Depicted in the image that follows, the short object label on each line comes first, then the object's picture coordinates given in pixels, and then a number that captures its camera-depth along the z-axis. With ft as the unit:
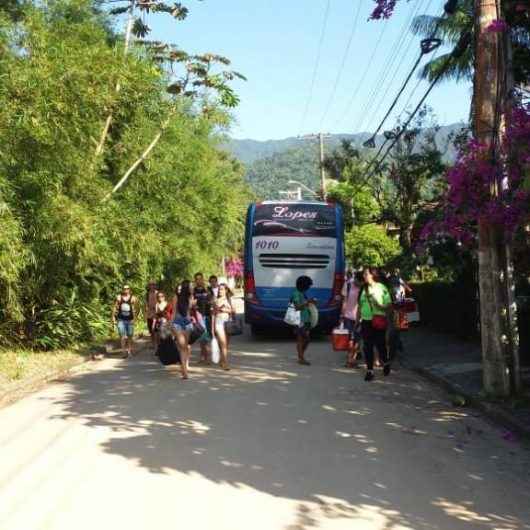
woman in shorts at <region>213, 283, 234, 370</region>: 45.85
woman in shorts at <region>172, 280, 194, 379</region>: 43.06
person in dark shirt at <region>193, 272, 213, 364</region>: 49.47
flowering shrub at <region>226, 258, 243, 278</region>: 243.11
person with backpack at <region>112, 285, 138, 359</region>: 55.57
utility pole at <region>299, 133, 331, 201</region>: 158.92
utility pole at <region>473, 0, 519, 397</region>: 32.55
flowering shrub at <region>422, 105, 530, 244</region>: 28.45
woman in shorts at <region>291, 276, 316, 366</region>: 49.16
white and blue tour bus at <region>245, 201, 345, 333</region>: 68.54
